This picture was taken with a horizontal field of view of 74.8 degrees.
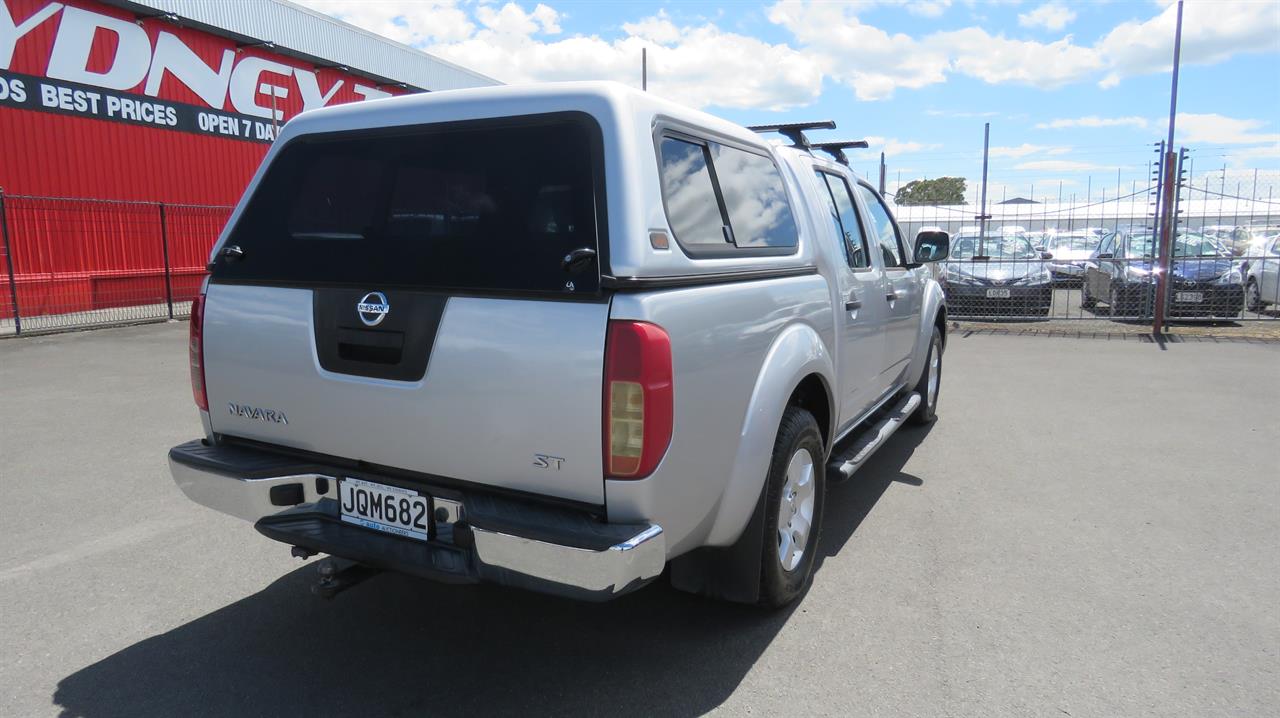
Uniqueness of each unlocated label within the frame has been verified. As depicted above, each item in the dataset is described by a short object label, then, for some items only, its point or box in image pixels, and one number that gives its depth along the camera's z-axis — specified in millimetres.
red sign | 13711
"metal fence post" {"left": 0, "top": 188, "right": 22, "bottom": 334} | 11570
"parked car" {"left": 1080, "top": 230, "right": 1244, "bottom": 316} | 12969
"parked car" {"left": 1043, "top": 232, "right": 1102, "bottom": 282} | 19172
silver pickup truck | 2420
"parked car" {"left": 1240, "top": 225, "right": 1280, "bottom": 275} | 13180
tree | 90812
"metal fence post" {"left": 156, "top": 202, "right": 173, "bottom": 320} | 14223
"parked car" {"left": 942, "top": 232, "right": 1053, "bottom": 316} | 13930
